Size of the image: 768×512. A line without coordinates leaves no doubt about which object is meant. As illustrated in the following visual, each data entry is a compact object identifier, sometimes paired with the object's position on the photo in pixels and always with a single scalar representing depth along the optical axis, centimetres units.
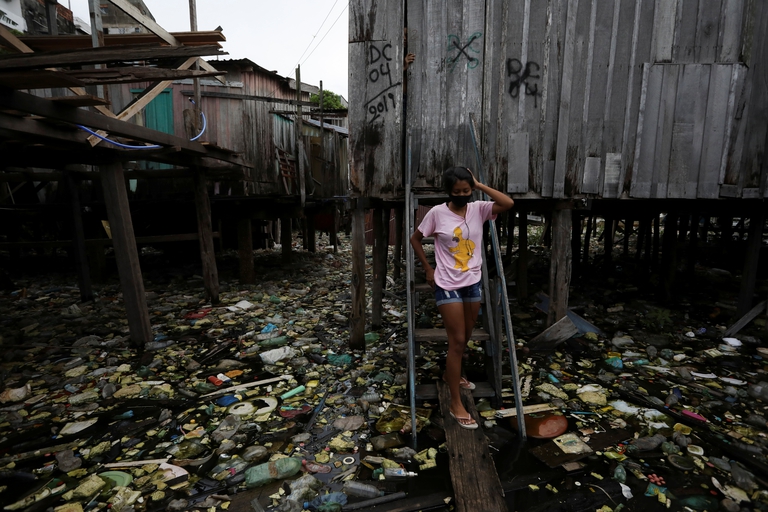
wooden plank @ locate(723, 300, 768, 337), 522
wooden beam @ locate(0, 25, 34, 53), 289
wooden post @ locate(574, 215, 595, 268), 898
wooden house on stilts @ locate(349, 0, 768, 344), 450
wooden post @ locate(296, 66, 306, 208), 877
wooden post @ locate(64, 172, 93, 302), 657
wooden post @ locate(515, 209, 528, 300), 691
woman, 296
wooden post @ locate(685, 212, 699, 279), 746
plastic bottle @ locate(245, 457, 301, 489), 269
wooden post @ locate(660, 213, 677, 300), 661
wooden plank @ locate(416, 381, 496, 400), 341
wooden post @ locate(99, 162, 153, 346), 471
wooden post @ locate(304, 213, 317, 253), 1197
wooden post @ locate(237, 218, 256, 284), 827
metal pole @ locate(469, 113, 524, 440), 309
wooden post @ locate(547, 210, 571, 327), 491
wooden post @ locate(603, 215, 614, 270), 857
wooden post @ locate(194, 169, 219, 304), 671
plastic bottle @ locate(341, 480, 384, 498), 259
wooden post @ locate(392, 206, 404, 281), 718
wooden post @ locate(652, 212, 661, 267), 864
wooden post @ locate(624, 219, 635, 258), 983
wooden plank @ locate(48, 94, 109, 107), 312
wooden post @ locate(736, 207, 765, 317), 534
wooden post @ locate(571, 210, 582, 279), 852
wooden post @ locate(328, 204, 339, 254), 1218
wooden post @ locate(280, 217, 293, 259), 986
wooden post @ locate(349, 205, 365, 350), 497
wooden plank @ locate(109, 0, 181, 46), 378
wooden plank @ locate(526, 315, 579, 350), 480
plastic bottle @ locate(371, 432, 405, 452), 306
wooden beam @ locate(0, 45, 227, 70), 249
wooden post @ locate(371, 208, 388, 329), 562
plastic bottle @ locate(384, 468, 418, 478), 276
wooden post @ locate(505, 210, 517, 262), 910
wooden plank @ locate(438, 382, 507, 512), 237
